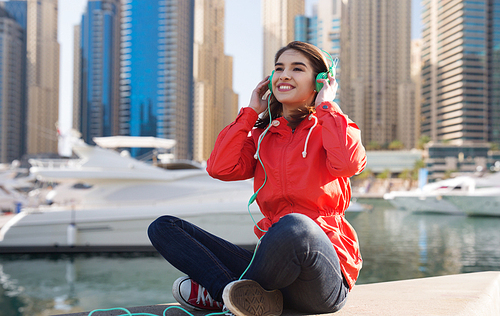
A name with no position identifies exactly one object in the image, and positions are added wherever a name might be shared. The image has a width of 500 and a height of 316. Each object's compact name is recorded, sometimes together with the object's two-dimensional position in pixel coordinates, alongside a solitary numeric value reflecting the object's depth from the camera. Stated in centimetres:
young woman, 151
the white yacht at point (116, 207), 1105
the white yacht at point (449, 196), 2442
